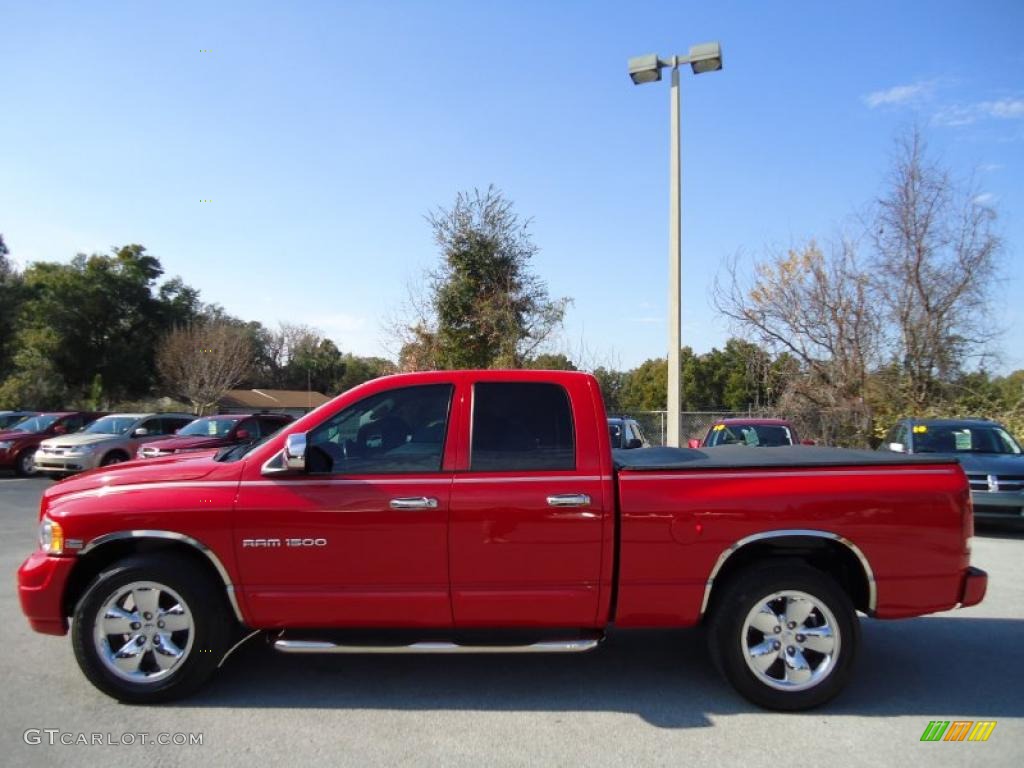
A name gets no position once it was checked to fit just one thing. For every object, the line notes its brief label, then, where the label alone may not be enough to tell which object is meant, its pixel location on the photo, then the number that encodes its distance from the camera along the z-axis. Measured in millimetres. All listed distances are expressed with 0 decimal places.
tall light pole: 12749
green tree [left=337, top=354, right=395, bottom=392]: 65456
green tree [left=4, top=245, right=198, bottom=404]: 38844
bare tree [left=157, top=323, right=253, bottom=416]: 40031
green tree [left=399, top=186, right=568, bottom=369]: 21125
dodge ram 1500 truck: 4242
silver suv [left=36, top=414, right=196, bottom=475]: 15562
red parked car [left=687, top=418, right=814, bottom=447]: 12844
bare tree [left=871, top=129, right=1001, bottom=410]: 19203
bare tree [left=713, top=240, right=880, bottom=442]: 20016
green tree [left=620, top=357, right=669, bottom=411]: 42938
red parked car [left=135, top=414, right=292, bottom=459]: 14286
